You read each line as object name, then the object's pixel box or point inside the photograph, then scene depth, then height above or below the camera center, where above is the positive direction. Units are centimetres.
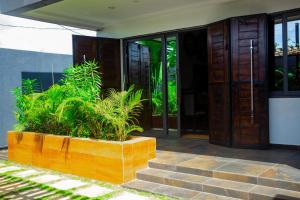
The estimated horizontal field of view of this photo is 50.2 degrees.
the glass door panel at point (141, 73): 763 +52
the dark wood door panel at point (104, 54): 693 +91
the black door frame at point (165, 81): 683 +27
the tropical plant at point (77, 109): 460 -21
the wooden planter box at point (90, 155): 423 -88
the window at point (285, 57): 528 +59
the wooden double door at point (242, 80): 529 +21
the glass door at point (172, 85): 691 +19
